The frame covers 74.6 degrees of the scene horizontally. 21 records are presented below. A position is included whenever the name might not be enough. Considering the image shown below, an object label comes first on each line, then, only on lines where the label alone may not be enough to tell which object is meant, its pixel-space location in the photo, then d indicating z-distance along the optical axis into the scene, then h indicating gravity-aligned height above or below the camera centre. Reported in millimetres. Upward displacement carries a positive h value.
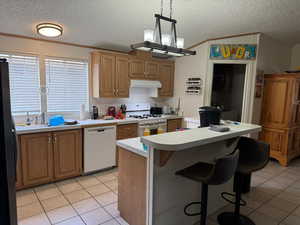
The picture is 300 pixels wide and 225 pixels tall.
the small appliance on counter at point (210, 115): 2504 -280
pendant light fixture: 1971 +543
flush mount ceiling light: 2918 +892
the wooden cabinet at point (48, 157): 2877 -1066
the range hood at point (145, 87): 4355 +110
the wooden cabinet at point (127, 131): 3842 -796
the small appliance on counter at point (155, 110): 4925 -457
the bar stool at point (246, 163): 2125 -773
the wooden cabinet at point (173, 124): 4715 -775
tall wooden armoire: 4031 -415
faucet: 3276 -543
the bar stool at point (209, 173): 1660 -738
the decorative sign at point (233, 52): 3984 +877
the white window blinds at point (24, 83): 3230 +75
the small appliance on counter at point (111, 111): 4254 -443
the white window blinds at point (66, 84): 3619 +90
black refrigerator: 1262 -441
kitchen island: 1780 -816
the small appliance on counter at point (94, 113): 3995 -468
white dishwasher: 3422 -1038
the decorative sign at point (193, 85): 4523 +185
